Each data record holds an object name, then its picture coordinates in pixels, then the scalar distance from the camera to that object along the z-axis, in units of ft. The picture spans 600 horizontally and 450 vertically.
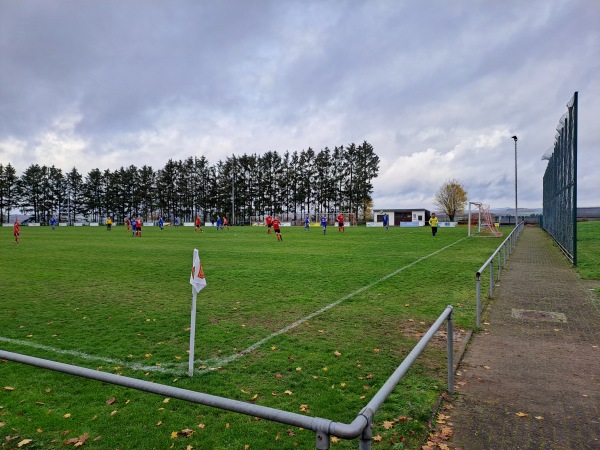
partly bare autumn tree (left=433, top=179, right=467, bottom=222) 316.81
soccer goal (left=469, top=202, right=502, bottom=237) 116.04
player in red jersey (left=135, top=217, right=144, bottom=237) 117.29
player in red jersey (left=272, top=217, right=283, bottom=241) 95.46
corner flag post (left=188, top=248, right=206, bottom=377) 17.48
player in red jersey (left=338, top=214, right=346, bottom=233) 142.61
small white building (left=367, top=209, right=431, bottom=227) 261.85
